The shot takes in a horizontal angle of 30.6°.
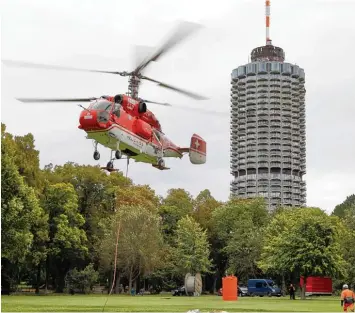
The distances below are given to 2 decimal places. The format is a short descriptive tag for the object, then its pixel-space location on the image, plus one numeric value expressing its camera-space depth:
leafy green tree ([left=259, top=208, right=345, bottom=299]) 49.28
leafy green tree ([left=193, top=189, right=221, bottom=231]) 77.44
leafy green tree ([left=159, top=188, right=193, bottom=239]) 74.69
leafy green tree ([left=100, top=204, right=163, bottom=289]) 60.22
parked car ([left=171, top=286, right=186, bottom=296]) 64.12
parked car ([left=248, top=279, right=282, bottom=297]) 65.62
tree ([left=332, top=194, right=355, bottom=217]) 104.78
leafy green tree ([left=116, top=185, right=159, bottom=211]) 65.40
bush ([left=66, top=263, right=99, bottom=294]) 62.20
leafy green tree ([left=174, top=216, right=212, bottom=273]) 67.44
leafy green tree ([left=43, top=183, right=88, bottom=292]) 59.16
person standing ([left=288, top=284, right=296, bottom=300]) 51.40
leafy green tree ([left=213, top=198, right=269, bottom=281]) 69.50
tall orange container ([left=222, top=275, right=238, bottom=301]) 48.47
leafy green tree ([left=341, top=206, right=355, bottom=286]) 55.38
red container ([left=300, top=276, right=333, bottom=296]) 63.28
